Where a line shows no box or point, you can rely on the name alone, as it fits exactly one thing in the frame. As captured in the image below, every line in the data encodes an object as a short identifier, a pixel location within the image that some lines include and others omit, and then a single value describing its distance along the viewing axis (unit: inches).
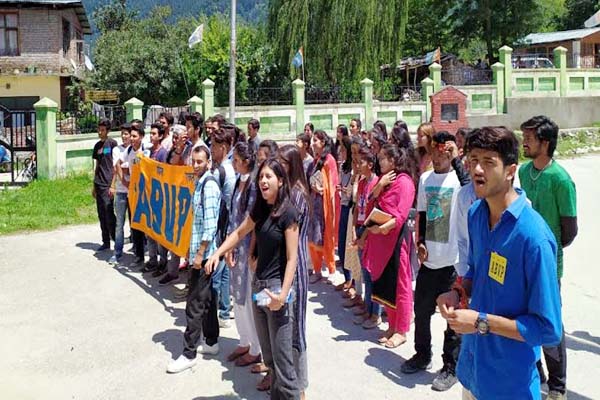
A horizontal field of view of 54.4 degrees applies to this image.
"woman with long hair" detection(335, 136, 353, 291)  259.1
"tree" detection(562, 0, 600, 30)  1674.5
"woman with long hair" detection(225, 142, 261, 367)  180.7
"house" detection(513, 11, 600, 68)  1444.4
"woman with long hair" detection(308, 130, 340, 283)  271.1
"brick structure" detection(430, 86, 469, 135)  754.2
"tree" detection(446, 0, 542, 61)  1146.0
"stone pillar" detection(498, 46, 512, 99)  888.9
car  1189.1
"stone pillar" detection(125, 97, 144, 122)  597.3
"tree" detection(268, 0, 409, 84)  949.2
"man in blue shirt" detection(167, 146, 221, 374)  180.4
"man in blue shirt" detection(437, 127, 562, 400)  87.3
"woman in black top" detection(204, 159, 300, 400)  139.7
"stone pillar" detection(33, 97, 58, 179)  528.7
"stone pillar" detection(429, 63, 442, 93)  850.1
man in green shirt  147.0
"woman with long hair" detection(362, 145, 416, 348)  193.3
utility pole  669.9
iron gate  556.7
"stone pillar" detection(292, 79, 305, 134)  733.3
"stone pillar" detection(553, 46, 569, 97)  931.3
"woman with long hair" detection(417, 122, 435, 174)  200.5
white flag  749.9
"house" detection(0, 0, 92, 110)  1042.7
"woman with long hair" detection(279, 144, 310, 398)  144.6
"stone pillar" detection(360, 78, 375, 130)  784.9
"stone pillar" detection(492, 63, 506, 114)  892.0
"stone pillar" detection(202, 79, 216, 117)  657.6
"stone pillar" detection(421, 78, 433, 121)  835.4
